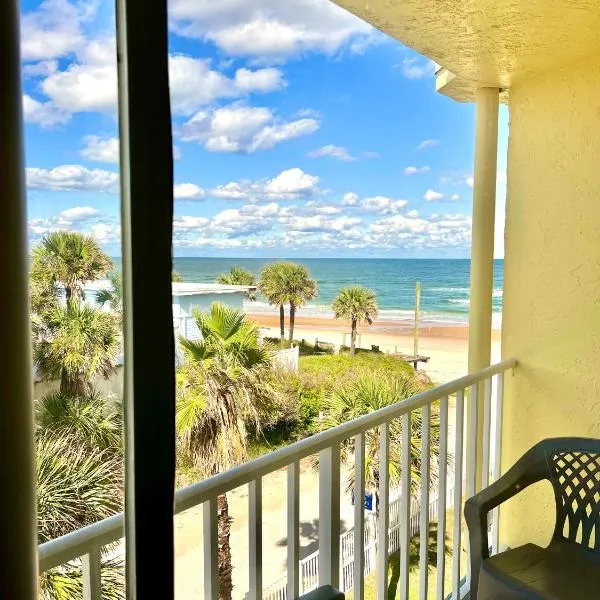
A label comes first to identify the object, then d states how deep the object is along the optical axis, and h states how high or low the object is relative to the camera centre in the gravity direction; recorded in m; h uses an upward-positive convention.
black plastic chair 1.49 -0.90
